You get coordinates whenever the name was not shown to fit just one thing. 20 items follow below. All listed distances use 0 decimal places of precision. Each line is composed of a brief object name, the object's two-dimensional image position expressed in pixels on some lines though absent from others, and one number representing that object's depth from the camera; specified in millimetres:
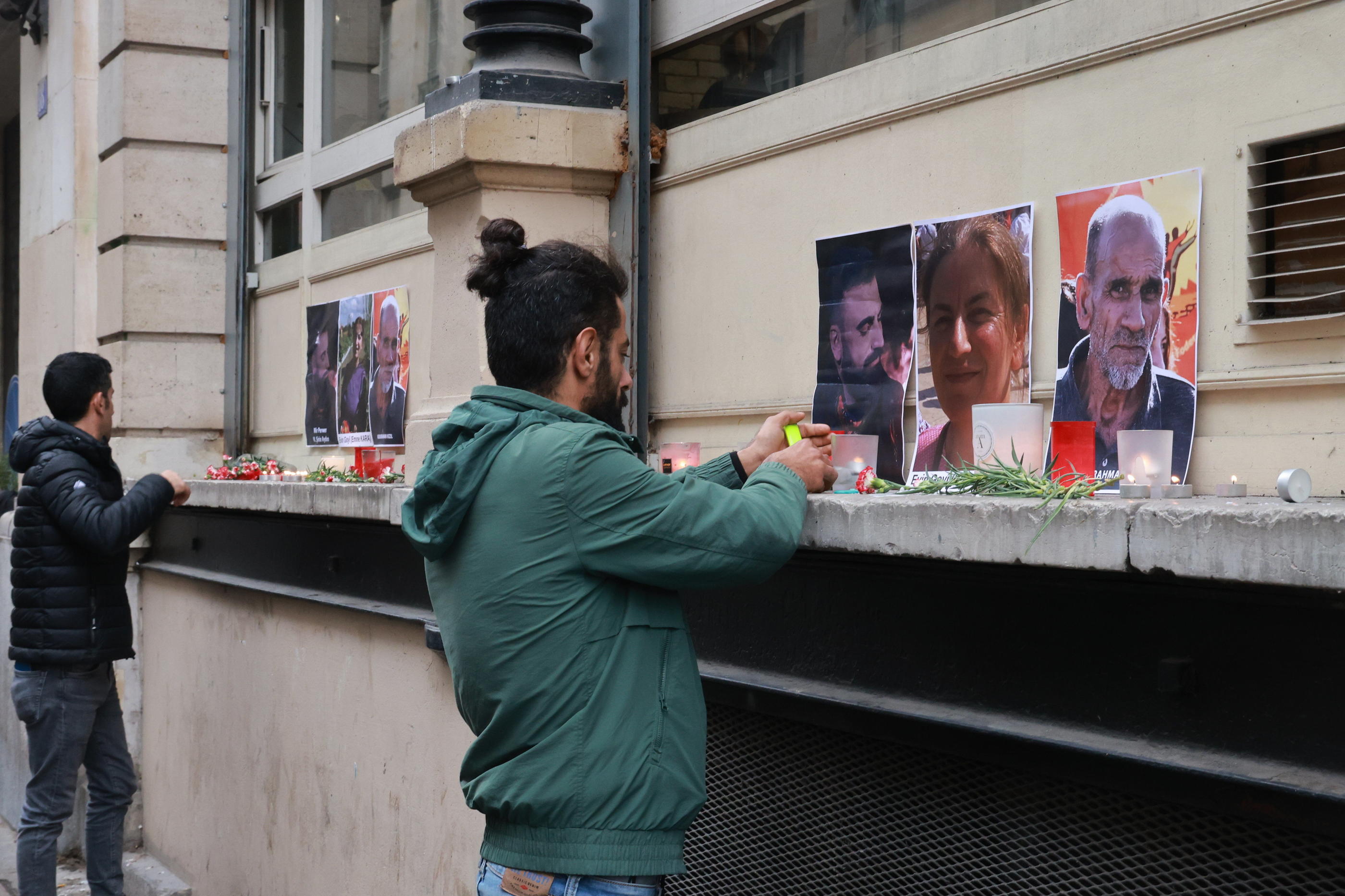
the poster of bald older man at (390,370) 5891
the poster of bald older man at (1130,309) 2793
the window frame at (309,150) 6438
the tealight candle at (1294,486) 2180
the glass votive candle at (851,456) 3168
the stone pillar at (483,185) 4230
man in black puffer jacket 5449
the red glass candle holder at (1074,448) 2797
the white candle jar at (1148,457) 2709
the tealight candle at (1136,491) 2521
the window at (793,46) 3455
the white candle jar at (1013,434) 2881
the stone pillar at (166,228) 7602
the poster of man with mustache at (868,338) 3488
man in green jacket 2424
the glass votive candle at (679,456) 3729
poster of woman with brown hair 3170
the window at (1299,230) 2547
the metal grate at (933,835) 2436
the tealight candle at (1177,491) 2570
